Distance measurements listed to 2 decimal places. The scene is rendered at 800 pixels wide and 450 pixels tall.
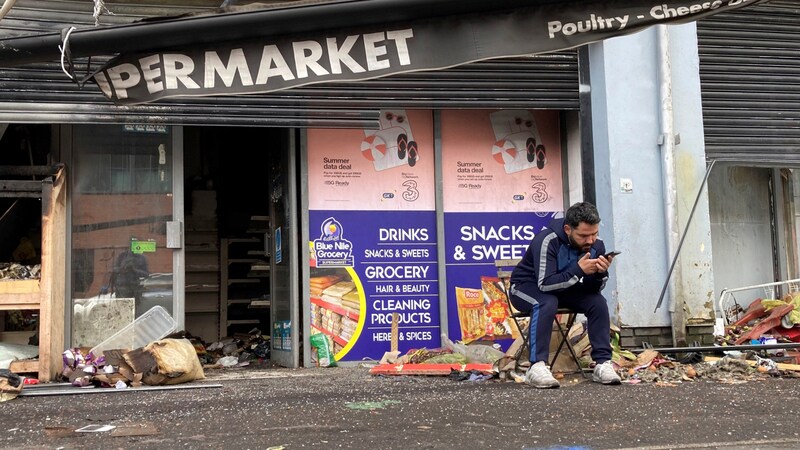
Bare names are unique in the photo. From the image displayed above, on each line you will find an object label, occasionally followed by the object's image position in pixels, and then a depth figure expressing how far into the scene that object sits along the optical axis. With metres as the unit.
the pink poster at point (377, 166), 7.46
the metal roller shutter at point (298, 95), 6.39
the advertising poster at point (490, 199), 7.63
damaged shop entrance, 6.91
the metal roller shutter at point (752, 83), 7.44
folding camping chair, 5.69
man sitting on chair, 5.29
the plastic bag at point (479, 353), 6.57
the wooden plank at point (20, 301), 6.05
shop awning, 3.33
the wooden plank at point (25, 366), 6.00
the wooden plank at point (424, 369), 6.16
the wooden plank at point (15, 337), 7.12
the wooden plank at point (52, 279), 6.05
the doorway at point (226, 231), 9.62
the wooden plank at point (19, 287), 6.07
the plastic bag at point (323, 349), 7.27
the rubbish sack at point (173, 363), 5.96
